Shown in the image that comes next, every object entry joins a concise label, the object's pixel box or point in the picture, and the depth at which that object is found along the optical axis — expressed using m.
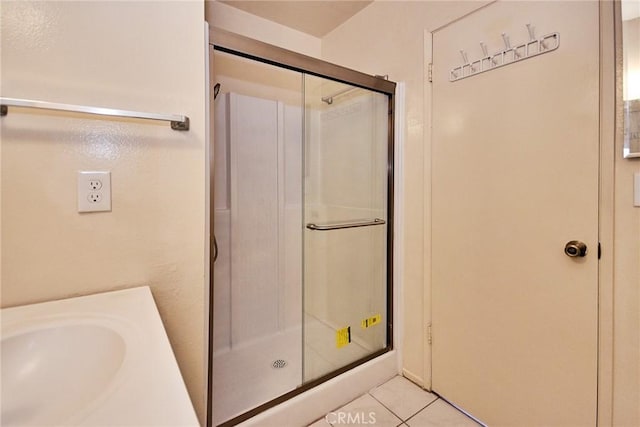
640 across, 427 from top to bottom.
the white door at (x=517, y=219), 1.12
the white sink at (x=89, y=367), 0.42
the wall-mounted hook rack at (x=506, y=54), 1.18
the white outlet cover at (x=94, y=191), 0.87
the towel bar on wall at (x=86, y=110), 0.74
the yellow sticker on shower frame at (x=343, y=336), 1.76
